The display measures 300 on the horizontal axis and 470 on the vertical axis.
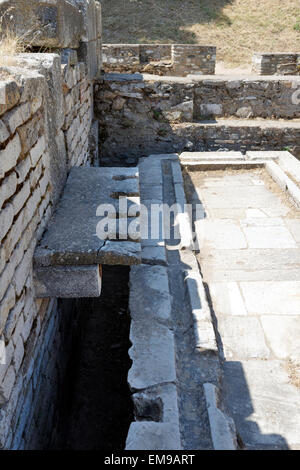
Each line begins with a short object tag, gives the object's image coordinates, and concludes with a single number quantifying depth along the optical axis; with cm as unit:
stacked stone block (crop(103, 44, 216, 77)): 1177
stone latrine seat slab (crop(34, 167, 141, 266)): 300
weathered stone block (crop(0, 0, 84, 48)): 415
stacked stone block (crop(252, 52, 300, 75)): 1226
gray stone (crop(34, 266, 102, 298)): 303
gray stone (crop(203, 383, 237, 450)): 246
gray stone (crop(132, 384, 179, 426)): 264
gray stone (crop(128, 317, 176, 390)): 282
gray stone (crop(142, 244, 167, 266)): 421
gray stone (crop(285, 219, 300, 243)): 516
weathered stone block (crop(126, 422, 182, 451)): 234
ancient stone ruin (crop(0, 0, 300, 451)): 265
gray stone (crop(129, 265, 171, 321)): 346
